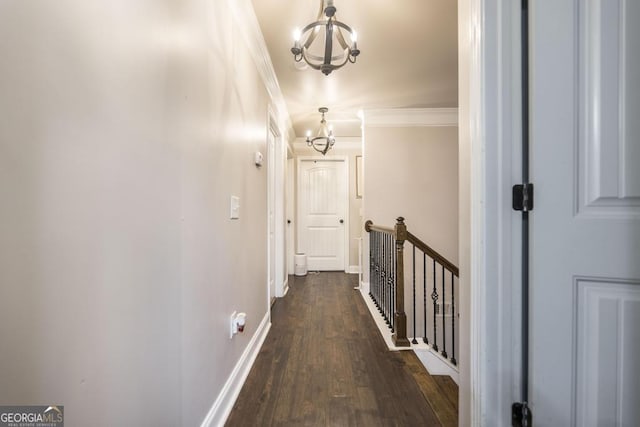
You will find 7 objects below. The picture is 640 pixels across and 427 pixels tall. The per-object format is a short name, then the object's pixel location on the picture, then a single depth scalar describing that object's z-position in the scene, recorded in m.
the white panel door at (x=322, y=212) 5.07
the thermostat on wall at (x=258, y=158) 2.19
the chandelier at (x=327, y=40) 1.46
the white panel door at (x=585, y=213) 0.80
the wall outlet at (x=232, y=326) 1.55
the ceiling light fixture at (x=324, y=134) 3.47
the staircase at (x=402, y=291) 2.18
